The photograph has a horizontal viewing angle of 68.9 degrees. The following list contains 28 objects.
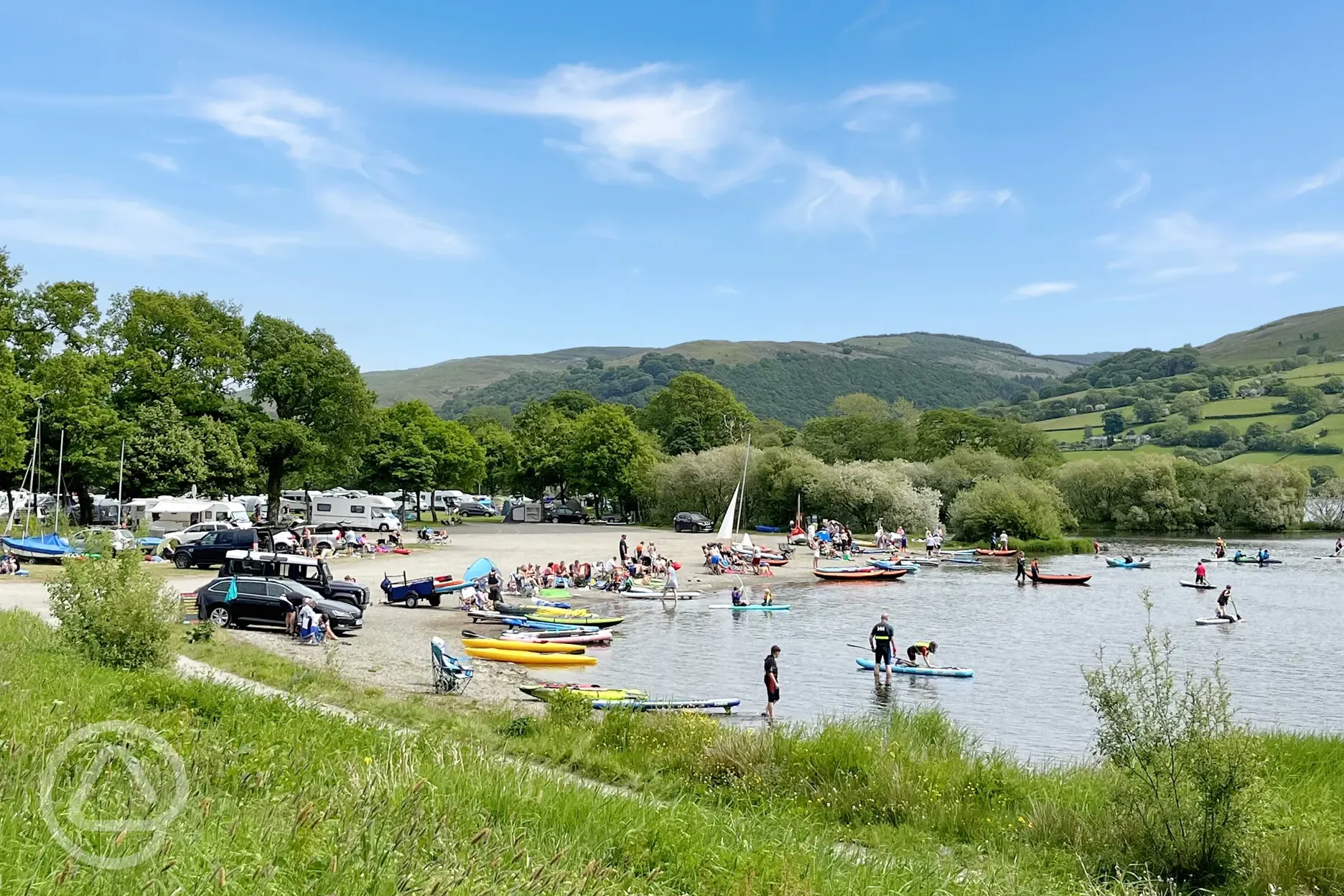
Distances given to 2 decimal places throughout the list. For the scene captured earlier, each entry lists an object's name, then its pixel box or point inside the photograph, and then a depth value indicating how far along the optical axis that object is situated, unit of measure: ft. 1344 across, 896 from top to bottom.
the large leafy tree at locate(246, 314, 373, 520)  212.43
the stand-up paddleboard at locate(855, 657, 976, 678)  91.69
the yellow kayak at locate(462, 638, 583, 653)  97.09
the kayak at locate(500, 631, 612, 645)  103.30
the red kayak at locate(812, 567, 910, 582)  179.22
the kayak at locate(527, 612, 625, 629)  116.06
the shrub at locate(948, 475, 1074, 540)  254.68
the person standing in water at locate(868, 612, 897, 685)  88.28
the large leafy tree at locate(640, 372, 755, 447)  365.20
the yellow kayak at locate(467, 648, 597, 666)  94.43
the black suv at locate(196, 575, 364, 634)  97.96
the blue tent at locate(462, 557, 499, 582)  131.03
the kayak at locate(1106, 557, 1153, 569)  207.51
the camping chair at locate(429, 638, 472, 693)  74.18
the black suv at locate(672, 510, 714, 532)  281.74
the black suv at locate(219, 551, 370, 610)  110.01
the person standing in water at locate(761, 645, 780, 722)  71.97
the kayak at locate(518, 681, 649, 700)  73.20
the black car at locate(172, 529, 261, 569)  140.67
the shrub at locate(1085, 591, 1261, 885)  33.06
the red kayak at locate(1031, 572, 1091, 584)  177.78
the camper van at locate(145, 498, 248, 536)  168.55
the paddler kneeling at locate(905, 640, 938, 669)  94.79
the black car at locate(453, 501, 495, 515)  371.56
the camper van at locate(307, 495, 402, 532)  234.99
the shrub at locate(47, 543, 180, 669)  56.29
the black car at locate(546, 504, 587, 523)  343.87
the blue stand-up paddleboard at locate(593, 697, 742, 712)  68.69
